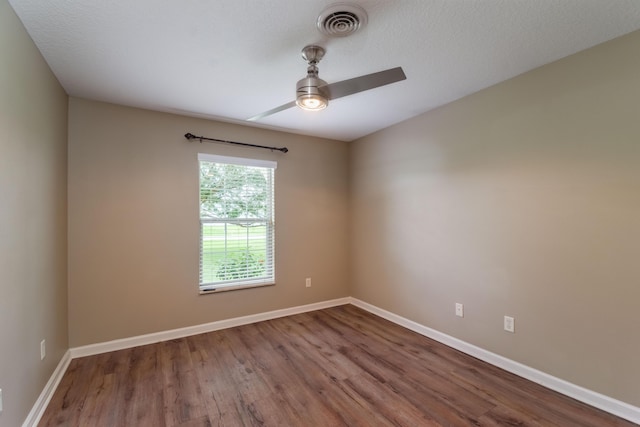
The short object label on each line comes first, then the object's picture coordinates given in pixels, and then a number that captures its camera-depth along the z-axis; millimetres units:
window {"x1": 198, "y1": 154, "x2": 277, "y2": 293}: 3383
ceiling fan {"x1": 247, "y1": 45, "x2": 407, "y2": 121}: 1670
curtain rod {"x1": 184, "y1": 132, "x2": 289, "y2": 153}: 3220
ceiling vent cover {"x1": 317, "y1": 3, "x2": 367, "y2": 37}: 1619
